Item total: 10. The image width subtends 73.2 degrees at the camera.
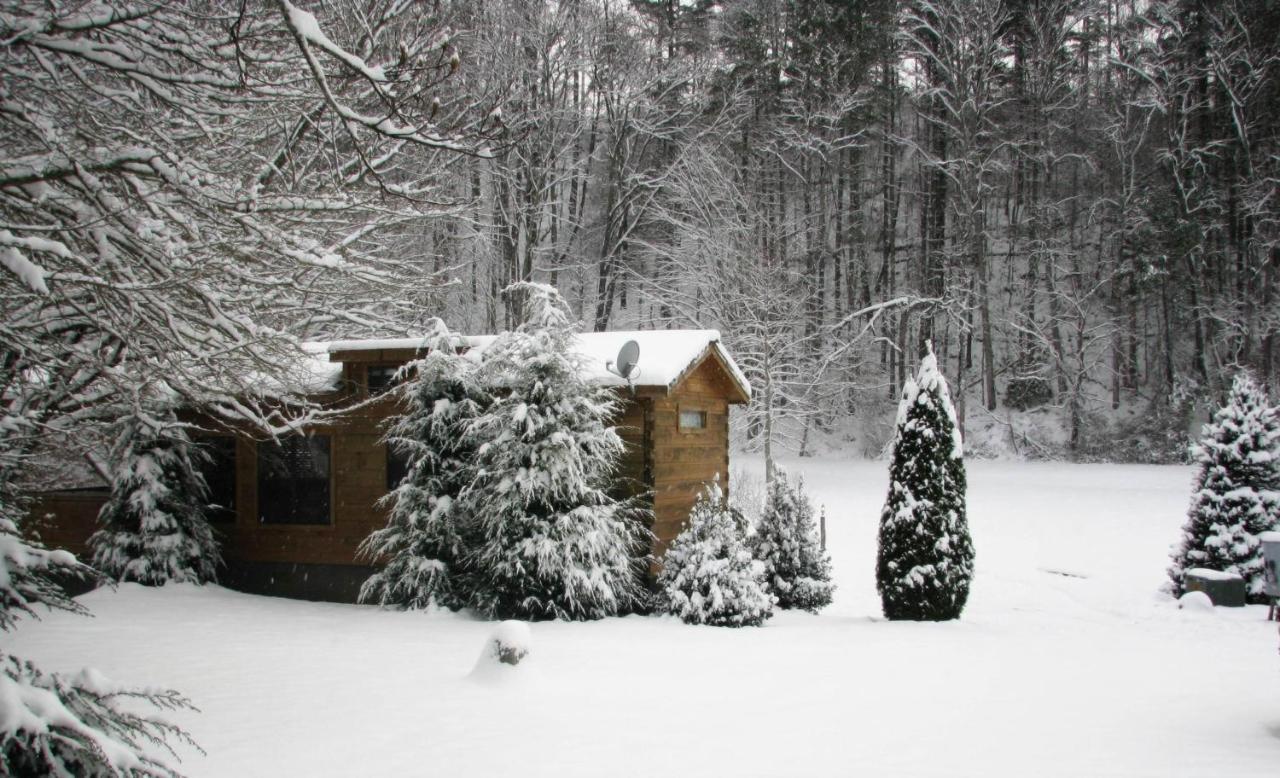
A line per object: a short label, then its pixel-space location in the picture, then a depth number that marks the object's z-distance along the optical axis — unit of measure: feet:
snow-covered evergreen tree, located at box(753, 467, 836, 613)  36.58
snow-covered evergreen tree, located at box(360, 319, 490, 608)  32.91
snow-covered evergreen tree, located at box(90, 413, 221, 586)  35.09
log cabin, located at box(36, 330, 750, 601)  35.24
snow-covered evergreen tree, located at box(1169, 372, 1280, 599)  37.70
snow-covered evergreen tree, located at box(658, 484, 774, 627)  31.73
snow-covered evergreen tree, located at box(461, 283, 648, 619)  31.35
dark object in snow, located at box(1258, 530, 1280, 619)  33.22
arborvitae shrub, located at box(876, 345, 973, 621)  32.91
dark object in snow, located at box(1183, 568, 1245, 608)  36.47
